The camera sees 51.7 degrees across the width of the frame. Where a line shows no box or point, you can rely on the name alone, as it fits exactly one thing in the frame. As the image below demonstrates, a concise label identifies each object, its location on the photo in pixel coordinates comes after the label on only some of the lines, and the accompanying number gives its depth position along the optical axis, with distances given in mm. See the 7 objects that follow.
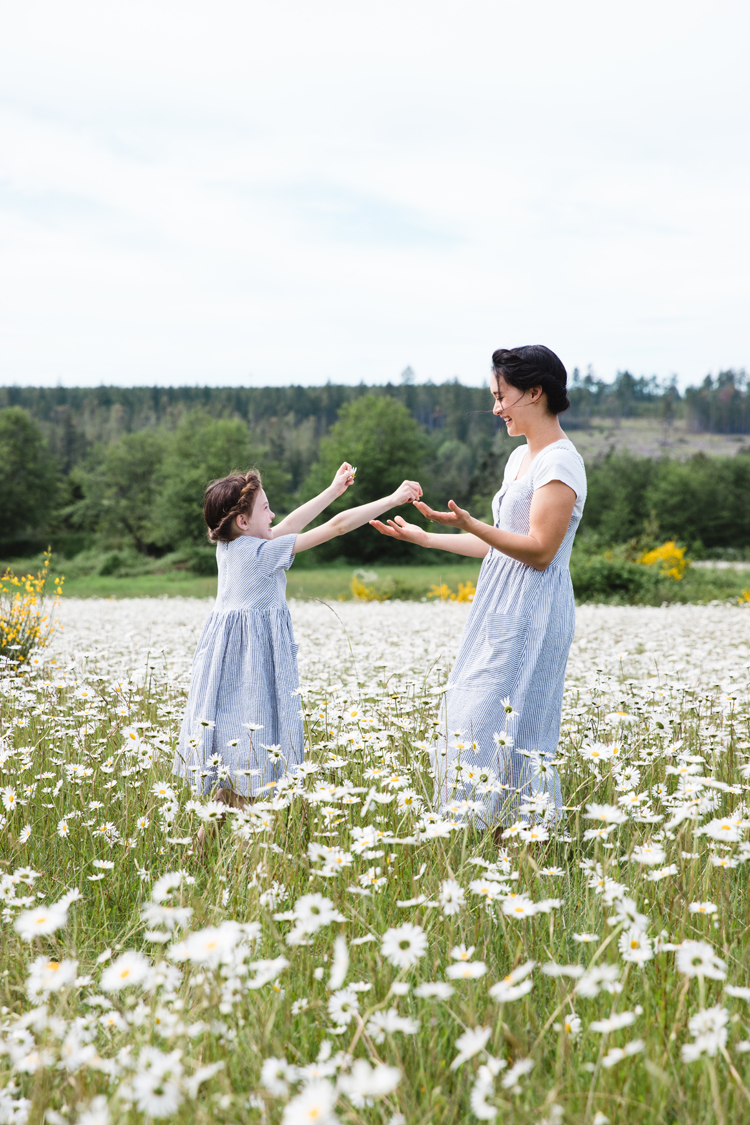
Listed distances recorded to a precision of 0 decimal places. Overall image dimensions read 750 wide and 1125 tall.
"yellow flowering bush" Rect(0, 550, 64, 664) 7461
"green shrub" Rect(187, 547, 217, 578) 38031
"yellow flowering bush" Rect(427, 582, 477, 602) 18141
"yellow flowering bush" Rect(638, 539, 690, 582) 22319
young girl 3762
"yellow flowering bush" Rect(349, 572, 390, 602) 22656
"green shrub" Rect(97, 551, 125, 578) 40000
